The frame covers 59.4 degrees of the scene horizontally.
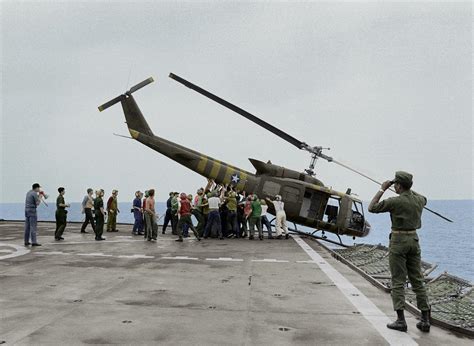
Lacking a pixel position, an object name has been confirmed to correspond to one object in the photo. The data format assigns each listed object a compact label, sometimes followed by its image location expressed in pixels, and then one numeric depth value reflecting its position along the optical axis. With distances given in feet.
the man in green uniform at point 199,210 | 58.90
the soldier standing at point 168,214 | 62.51
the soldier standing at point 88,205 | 56.57
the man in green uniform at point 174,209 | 60.00
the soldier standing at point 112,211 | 63.62
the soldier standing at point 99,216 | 51.63
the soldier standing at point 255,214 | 56.85
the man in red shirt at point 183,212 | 52.03
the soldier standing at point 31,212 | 44.11
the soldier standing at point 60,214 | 49.69
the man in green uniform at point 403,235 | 18.99
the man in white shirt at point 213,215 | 56.03
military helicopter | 62.28
